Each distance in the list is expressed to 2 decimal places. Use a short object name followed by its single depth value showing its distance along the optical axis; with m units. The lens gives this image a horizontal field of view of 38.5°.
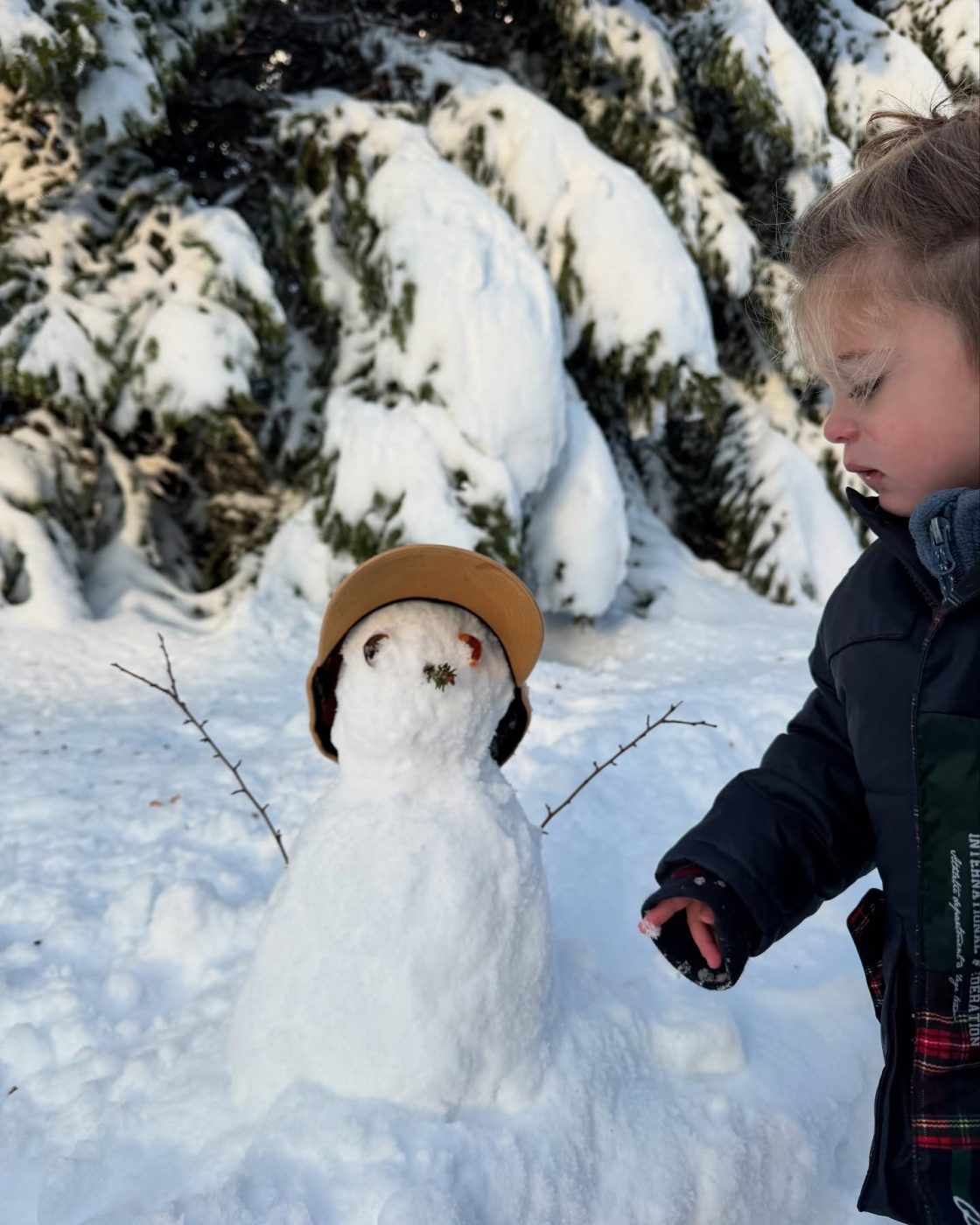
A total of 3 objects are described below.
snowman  0.85
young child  0.74
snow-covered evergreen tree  2.00
